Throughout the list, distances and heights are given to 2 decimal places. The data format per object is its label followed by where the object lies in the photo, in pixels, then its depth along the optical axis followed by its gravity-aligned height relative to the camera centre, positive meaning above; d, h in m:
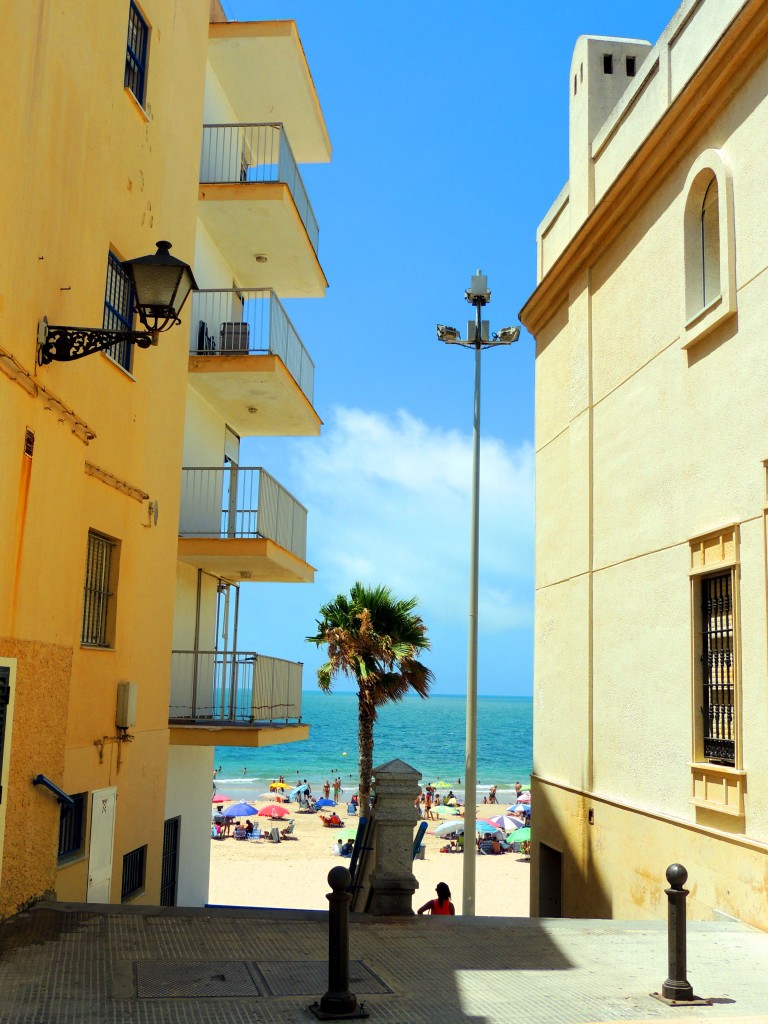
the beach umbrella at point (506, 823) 49.47 -6.51
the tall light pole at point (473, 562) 17.00 +2.12
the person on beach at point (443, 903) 13.66 -2.85
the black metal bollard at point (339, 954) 6.74 -1.76
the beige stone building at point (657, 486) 11.62 +2.69
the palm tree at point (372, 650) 26.23 +0.74
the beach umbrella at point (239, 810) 50.50 -6.39
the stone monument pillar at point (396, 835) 10.34 -1.53
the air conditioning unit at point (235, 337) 18.39 +5.85
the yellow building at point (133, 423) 9.23 +2.91
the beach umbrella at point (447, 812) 56.36 -6.91
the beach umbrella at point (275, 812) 51.71 -6.58
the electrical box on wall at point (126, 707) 12.46 -0.41
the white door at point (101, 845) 11.70 -1.93
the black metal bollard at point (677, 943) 7.38 -1.80
